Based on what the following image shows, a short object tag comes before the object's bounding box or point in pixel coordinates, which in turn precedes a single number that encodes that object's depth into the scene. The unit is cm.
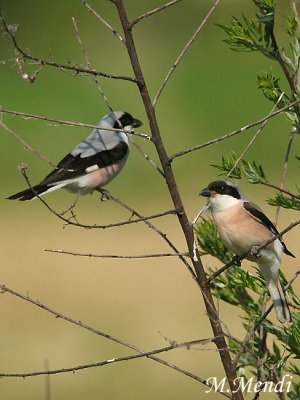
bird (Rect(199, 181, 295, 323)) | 826
